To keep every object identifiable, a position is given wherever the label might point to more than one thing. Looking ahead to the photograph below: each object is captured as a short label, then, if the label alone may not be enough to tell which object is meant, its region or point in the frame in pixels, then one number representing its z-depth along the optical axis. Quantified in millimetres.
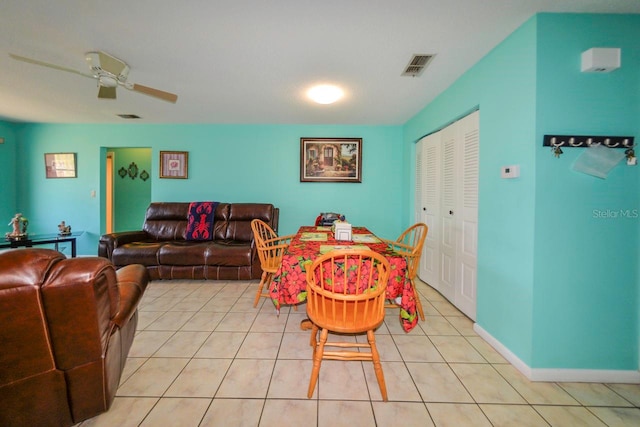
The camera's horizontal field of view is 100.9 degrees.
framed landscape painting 4477
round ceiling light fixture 2641
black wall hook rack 1669
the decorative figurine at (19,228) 3657
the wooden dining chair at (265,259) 2664
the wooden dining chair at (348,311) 1439
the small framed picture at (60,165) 4590
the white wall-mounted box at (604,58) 1614
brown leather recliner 991
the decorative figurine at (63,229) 4141
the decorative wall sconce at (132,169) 6176
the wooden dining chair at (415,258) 2291
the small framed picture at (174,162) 4539
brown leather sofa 3467
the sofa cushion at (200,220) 3980
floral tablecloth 1775
